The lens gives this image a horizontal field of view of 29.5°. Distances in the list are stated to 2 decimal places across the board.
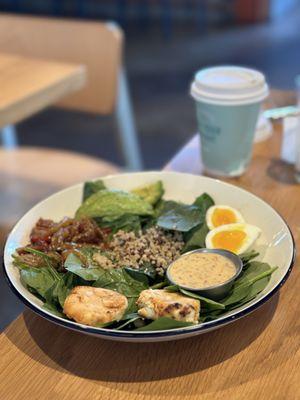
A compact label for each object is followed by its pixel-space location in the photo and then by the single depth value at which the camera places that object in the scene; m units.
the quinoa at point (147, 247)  0.84
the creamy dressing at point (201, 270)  0.78
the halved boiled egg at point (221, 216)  0.95
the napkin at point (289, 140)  1.18
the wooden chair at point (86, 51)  1.79
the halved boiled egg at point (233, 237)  0.88
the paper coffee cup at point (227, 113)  1.08
